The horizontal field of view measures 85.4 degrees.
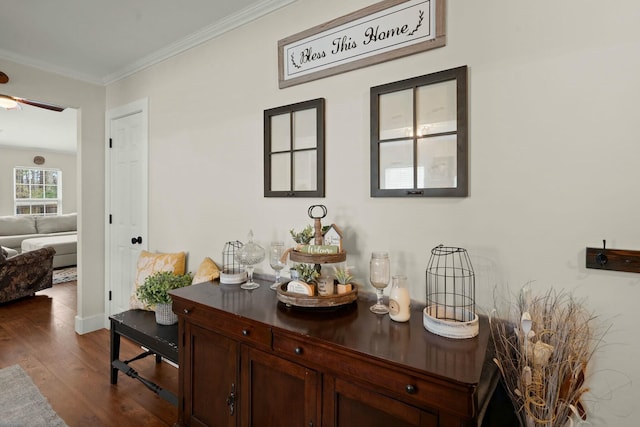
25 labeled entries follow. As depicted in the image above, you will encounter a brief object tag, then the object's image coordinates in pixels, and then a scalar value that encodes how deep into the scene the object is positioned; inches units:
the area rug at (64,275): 217.0
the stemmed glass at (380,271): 60.2
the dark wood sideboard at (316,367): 42.3
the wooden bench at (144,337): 83.6
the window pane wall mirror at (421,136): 59.4
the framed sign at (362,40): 62.9
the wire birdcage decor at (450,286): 55.9
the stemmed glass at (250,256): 79.7
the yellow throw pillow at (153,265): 104.4
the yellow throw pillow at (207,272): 90.0
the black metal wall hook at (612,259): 46.8
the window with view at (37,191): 310.2
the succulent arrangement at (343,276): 64.9
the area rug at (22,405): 80.9
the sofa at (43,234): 247.0
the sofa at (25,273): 167.6
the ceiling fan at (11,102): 137.5
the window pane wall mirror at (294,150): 76.7
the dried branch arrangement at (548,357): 45.3
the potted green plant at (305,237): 69.1
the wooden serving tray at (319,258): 63.5
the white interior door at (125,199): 123.3
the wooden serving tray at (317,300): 60.8
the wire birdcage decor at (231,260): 90.7
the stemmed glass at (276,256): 75.7
